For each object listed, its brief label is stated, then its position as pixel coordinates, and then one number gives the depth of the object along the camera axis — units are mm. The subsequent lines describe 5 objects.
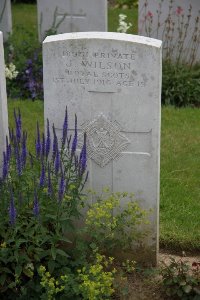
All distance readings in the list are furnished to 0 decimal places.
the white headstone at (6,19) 8642
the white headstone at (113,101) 4176
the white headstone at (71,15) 8352
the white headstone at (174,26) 8164
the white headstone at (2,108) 4379
